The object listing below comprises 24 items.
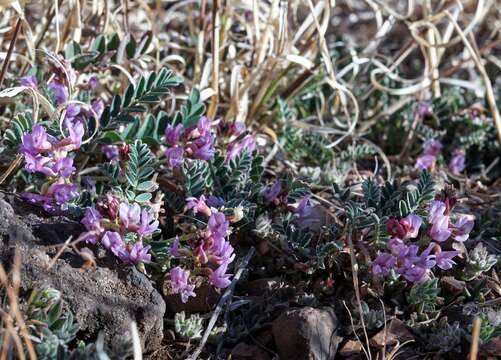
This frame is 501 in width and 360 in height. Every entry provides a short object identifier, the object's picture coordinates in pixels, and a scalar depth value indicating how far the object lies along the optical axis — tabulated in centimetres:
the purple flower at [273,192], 69
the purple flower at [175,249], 65
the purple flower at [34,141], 65
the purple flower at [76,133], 66
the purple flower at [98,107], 70
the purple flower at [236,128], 71
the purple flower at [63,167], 65
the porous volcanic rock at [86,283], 63
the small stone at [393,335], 65
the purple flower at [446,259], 66
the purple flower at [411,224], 65
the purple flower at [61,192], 65
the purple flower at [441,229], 66
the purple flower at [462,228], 66
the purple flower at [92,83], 71
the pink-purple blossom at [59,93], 70
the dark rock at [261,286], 67
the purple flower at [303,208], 69
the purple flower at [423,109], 83
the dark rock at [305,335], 64
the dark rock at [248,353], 65
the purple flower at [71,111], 69
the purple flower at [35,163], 65
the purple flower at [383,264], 66
